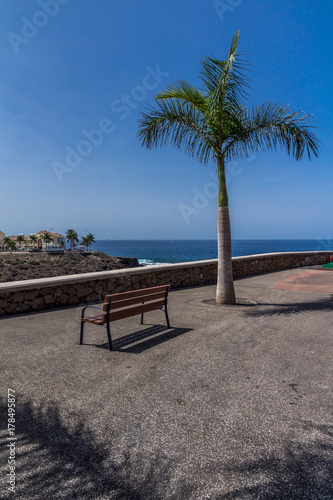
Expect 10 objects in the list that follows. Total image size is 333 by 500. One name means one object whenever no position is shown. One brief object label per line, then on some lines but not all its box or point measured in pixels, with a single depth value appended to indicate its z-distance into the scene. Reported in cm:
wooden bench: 456
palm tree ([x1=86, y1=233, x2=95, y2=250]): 14075
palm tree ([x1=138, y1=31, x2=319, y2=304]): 741
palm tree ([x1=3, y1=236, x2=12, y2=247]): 12162
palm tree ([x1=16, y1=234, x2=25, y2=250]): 14625
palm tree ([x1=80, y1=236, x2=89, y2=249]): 14175
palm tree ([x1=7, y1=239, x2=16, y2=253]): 11826
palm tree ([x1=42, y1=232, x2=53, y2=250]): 13725
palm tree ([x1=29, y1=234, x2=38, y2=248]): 14249
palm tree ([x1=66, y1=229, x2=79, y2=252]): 14288
